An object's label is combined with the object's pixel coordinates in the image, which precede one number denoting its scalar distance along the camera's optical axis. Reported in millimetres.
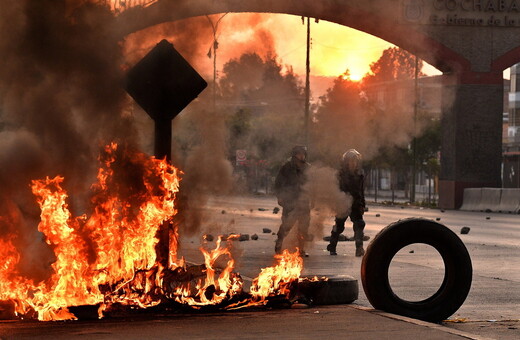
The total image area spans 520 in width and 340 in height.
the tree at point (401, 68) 44875
